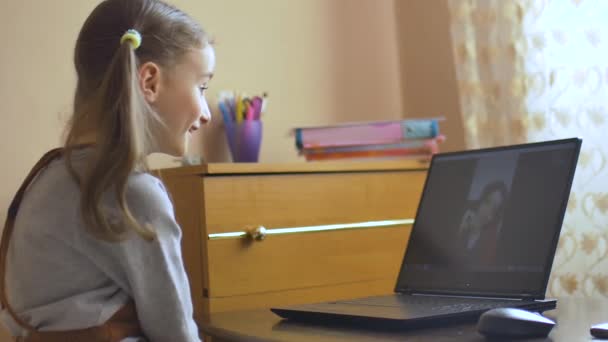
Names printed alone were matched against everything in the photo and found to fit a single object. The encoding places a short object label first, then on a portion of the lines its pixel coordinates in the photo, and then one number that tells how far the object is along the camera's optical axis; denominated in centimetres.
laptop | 108
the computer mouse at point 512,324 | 85
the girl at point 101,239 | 99
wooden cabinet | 160
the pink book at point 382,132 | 190
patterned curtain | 177
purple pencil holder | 195
